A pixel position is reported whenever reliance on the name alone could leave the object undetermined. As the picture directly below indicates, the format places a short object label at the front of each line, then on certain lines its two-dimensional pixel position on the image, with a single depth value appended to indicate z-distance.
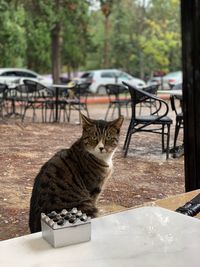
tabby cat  1.71
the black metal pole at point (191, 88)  2.10
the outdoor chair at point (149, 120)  4.05
